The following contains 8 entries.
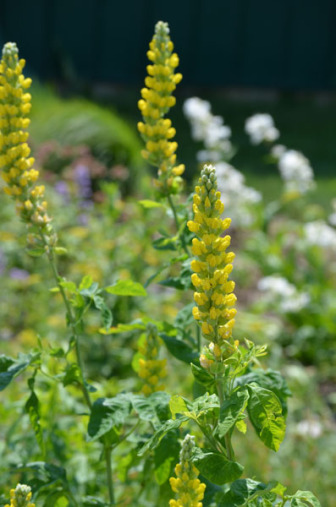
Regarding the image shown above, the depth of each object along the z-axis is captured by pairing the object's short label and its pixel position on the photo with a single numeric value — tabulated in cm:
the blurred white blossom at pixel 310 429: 533
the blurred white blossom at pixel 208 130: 731
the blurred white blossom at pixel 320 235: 736
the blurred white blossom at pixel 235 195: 760
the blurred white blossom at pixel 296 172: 763
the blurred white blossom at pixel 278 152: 737
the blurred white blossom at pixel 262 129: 756
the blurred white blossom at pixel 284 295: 738
